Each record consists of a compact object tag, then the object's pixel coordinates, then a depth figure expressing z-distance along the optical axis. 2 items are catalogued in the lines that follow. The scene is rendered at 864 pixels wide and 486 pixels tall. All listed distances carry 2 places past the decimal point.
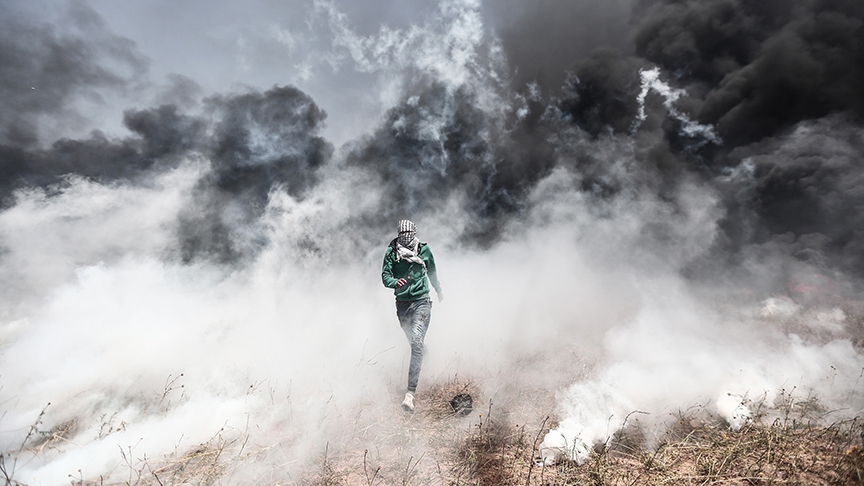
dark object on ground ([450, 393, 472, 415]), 4.36
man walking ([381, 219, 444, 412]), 4.51
